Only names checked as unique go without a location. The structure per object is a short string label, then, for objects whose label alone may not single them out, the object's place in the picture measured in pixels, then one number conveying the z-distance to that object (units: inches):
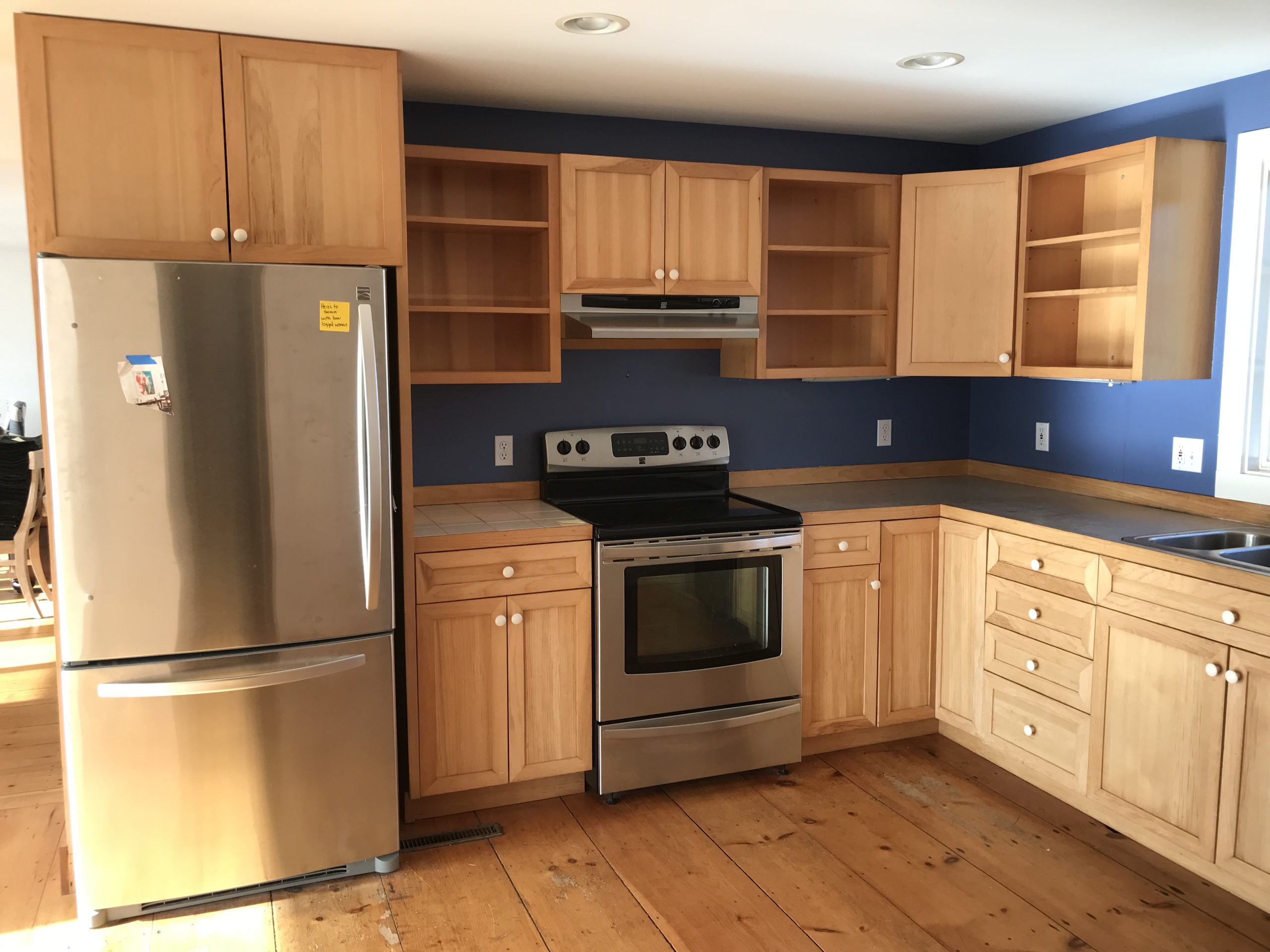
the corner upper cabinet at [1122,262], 120.2
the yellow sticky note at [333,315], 100.6
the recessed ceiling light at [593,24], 98.0
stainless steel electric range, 122.6
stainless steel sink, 107.3
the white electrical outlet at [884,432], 162.4
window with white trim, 118.7
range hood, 128.4
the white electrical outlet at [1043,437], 151.9
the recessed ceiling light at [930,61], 111.9
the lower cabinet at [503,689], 117.3
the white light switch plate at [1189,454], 127.1
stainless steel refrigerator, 94.4
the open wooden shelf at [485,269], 127.1
